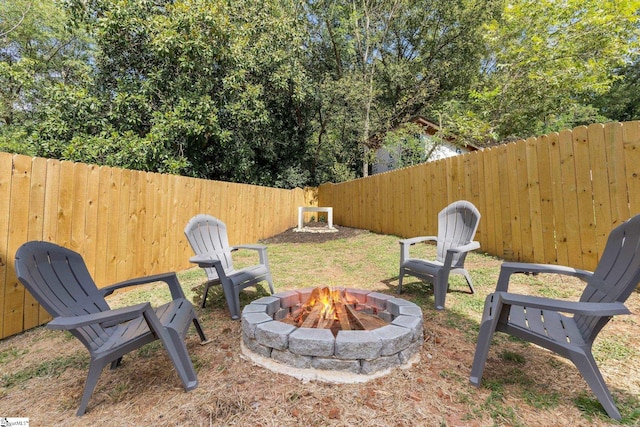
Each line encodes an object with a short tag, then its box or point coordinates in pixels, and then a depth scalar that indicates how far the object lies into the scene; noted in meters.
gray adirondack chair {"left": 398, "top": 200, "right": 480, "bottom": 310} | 2.83
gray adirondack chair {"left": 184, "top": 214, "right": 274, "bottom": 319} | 2.72
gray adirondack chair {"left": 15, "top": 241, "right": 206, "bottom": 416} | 1.46
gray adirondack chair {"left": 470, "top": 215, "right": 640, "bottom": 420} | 1.39
